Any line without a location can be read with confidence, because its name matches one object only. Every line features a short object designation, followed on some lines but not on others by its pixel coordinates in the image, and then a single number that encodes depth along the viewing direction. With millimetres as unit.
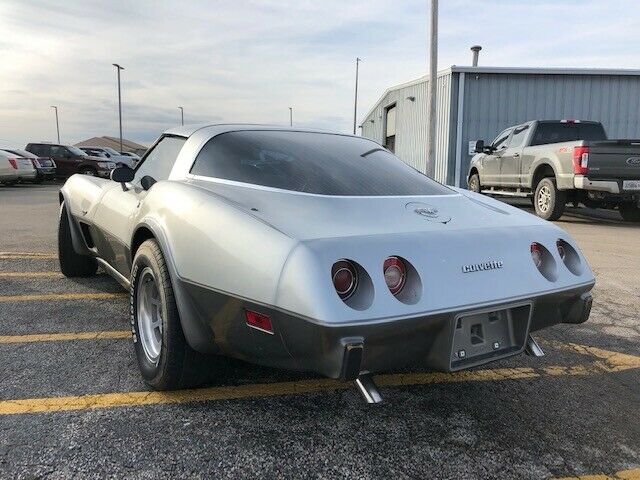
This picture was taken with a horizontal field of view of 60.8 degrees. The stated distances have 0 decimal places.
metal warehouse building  17078
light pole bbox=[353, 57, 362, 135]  44781
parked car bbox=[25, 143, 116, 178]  21891
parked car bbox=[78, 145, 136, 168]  25625
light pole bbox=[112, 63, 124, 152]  42719
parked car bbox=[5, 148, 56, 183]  19797
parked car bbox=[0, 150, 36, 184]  18703
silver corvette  1973
